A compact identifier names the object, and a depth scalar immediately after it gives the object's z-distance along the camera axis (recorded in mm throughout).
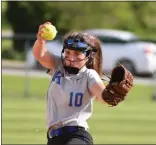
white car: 42031
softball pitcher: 9789
